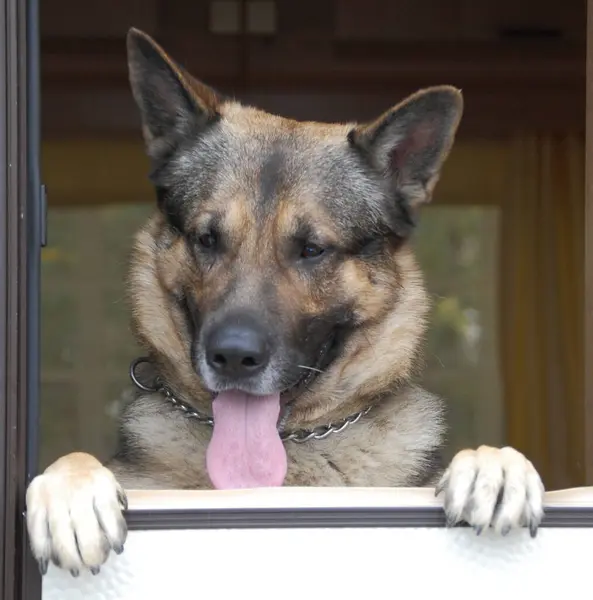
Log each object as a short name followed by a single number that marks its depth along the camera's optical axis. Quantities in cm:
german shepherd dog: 243
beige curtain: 587
